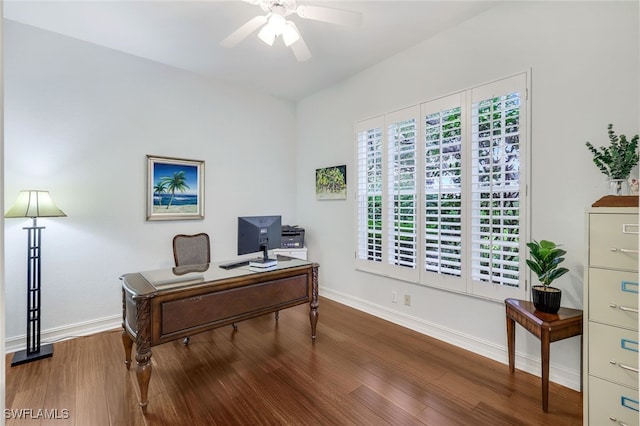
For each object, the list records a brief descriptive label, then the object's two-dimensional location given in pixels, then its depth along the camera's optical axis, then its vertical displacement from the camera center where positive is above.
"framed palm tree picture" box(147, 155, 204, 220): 3.35 +0.29
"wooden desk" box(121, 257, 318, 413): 1.87 -0.66
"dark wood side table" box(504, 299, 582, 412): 1.85 -0.74
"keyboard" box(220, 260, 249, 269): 2.62 -0.49
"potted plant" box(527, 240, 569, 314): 1.96 -0.40
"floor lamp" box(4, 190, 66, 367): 2.40 -0.44
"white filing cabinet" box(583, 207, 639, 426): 1.51 -0.57
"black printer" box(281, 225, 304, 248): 4.12 -0.35
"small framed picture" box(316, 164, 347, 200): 3.89 +0.42
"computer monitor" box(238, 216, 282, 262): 2.51 -0.19
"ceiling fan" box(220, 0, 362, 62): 2.00 +1.38
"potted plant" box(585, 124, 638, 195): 1.76 +0.34
